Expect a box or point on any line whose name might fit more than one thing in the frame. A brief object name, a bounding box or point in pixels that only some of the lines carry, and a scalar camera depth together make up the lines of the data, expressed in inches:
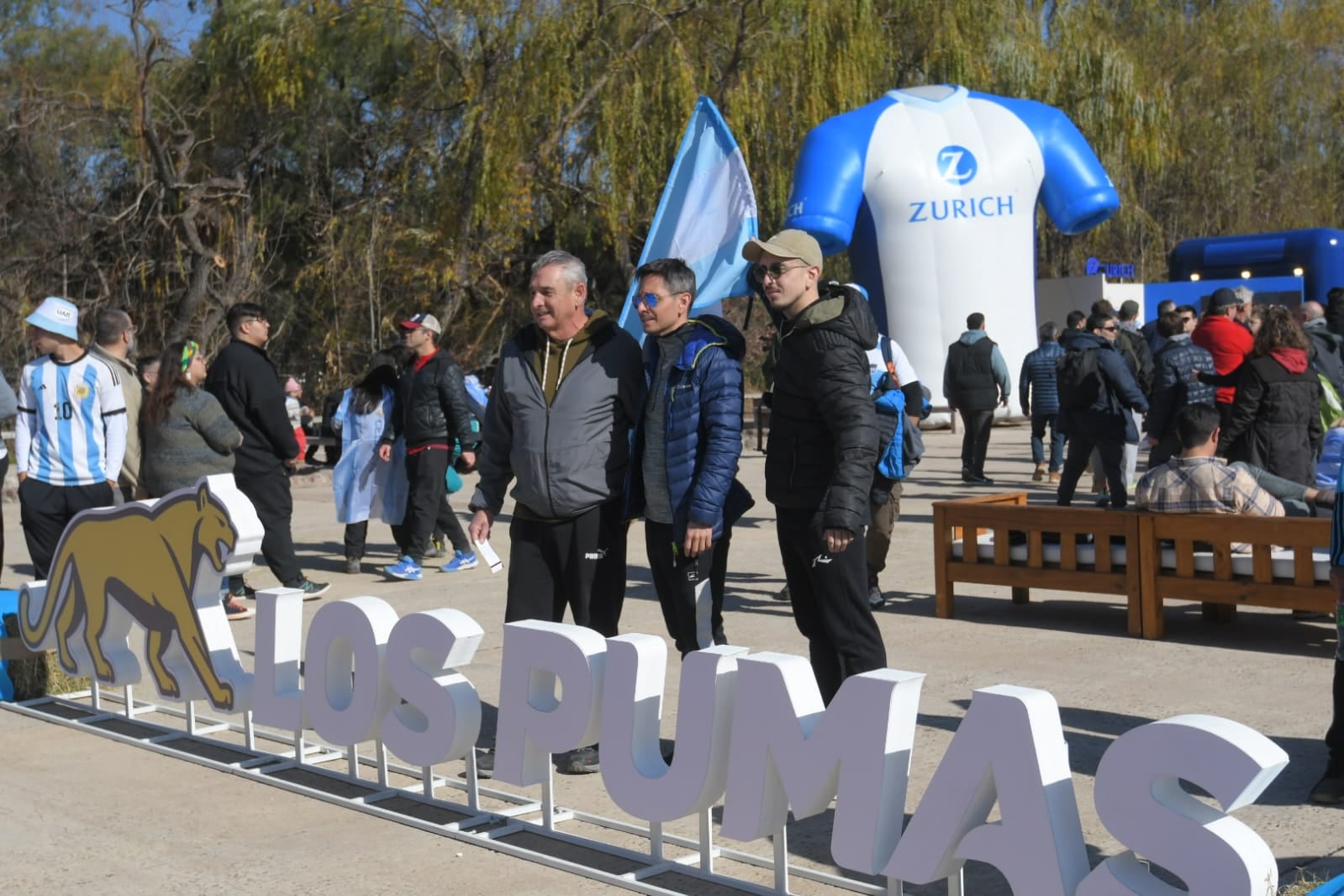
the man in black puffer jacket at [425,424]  374.3
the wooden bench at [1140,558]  262.1
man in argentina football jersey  288.0
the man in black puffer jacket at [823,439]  181.5
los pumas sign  124.0
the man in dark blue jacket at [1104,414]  418.3
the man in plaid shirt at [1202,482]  277.6
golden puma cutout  213.0
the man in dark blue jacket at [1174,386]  390.3
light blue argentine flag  418.0
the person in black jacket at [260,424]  341.1
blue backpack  289.1
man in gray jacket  207.0
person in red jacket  369.1
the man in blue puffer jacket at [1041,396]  556.1
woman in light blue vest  397.1
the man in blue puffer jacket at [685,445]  197.0
